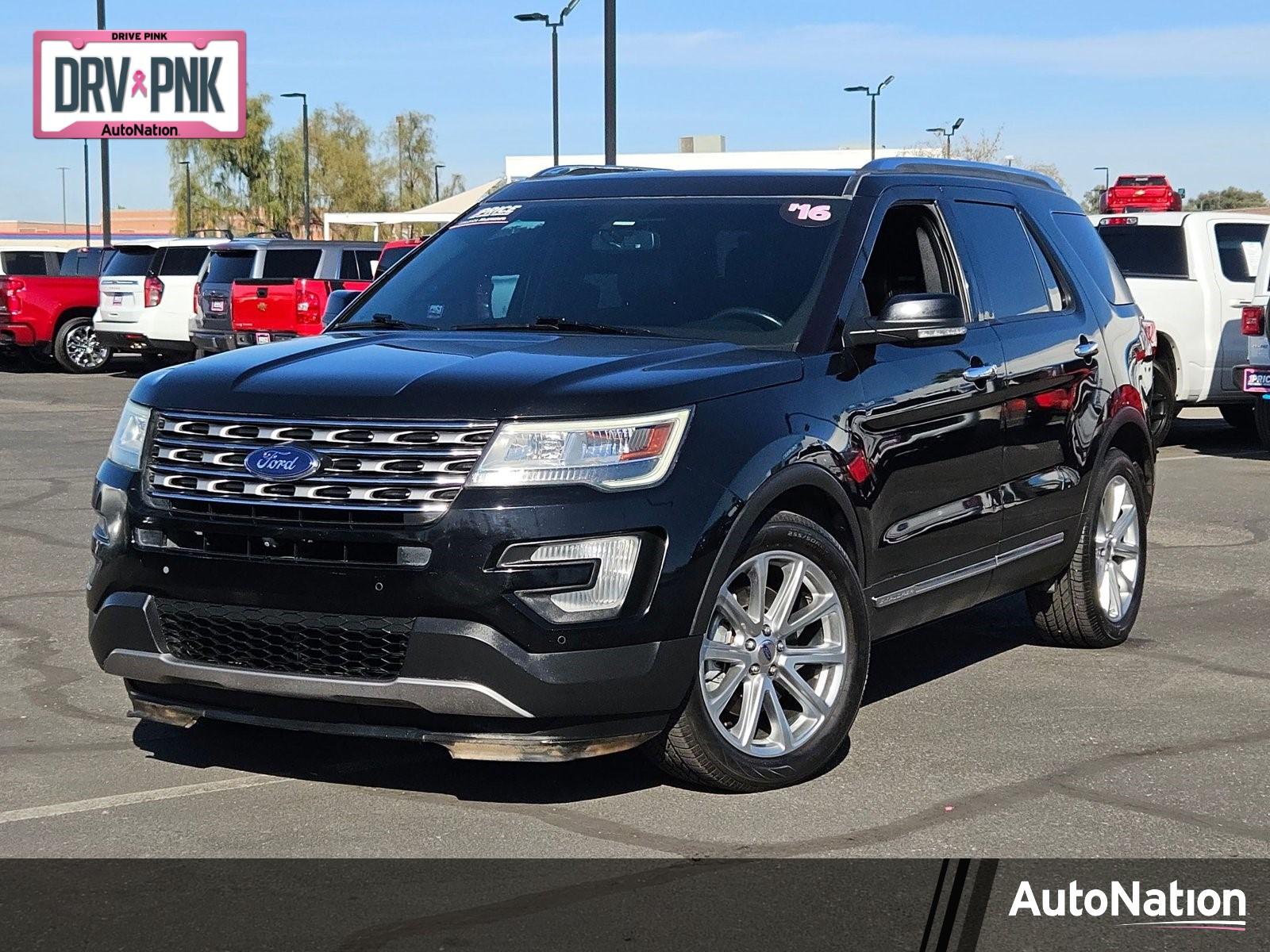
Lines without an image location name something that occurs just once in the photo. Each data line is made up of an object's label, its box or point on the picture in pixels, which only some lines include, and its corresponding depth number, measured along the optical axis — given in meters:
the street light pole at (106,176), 40.12
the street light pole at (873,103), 50.91
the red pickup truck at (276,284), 21.42
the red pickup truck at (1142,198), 37.41
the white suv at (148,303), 25.12
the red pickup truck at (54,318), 26.41
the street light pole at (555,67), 35.66
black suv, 4.69
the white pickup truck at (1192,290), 15.59
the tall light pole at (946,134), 51.41
